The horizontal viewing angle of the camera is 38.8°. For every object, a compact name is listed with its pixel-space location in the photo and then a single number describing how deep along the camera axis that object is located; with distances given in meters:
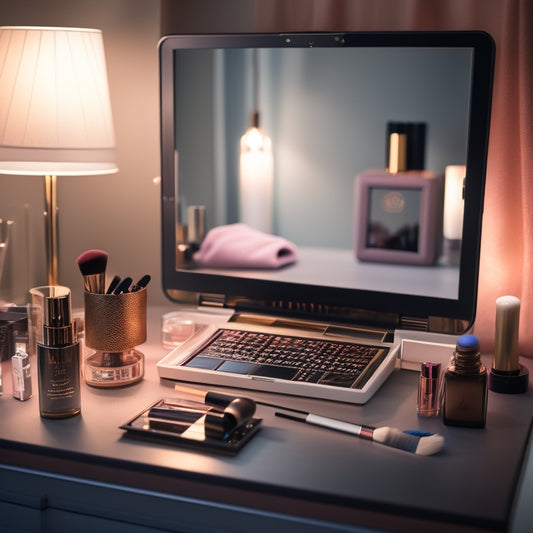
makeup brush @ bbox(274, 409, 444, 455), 0.88
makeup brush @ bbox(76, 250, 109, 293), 1.09
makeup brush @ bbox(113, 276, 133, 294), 1.09
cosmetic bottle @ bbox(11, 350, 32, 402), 1.03
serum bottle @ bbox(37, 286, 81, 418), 0.97
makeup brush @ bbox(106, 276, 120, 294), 1.11
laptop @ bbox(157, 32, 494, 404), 1.12
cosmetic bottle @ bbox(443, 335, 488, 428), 0.96
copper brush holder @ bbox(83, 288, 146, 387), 1.07
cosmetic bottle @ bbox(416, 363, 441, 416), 0.99
